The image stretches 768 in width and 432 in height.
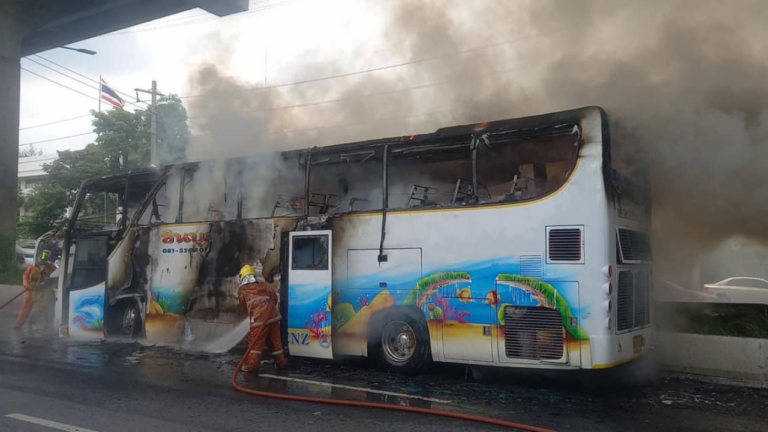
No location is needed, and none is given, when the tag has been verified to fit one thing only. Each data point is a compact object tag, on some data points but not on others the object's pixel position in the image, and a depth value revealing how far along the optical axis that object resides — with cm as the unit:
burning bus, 621
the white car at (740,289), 1729
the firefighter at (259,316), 751
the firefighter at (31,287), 1190
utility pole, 2092
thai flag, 2623
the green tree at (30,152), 5531
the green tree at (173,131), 1370
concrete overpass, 1938
